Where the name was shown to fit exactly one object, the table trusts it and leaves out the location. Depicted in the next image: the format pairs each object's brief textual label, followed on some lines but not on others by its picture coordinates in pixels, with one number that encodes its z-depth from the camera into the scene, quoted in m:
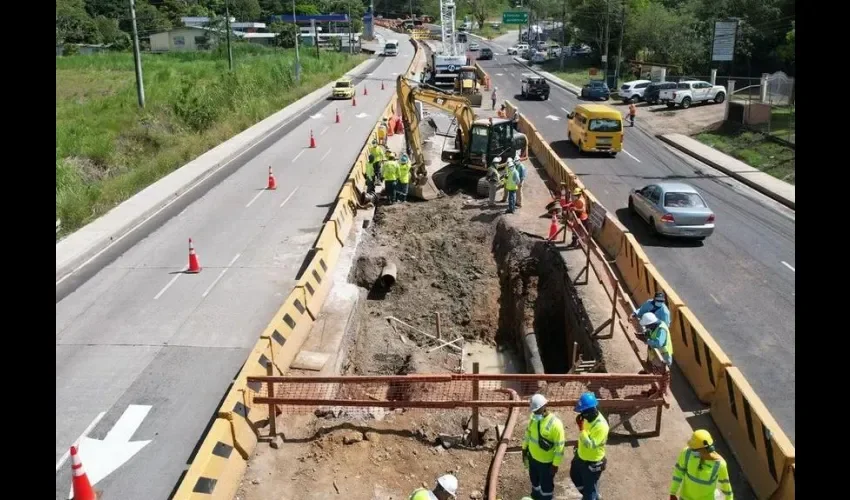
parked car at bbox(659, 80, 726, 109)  44.09
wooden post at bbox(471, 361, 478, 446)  9.88
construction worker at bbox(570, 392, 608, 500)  7.65
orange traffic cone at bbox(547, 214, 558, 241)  17.88
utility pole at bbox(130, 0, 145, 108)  32.75
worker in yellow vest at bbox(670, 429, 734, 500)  6.96
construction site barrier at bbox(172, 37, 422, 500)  8.33
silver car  18.36
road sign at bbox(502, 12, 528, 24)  105.62
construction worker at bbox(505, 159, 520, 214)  20.19
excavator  23.16
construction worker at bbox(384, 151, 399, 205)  21.54
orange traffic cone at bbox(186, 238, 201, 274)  16.64
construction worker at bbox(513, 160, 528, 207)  20.97
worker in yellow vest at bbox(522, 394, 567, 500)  7.70
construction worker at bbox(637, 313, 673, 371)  10.05
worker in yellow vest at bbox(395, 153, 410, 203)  21.83
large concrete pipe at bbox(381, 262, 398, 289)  17.88
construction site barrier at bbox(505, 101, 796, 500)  8.32
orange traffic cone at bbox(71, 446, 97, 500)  8.08
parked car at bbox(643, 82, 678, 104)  46.27
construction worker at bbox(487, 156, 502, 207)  21.90
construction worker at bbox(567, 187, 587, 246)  17.81
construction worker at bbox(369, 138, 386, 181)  23.20
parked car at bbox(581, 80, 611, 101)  50.69
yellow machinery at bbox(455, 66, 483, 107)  44.81
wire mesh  9.77
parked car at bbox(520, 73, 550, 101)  50.72
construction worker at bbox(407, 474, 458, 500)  6.28
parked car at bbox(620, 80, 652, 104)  49.38
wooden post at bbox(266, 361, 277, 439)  10.00
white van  90.06
